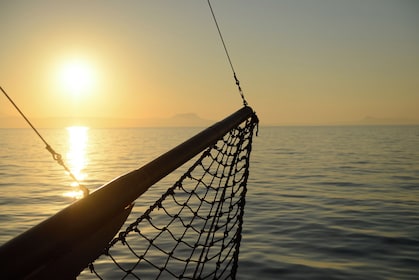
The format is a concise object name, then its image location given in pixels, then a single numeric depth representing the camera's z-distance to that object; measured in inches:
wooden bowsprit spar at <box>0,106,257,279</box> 58.2
